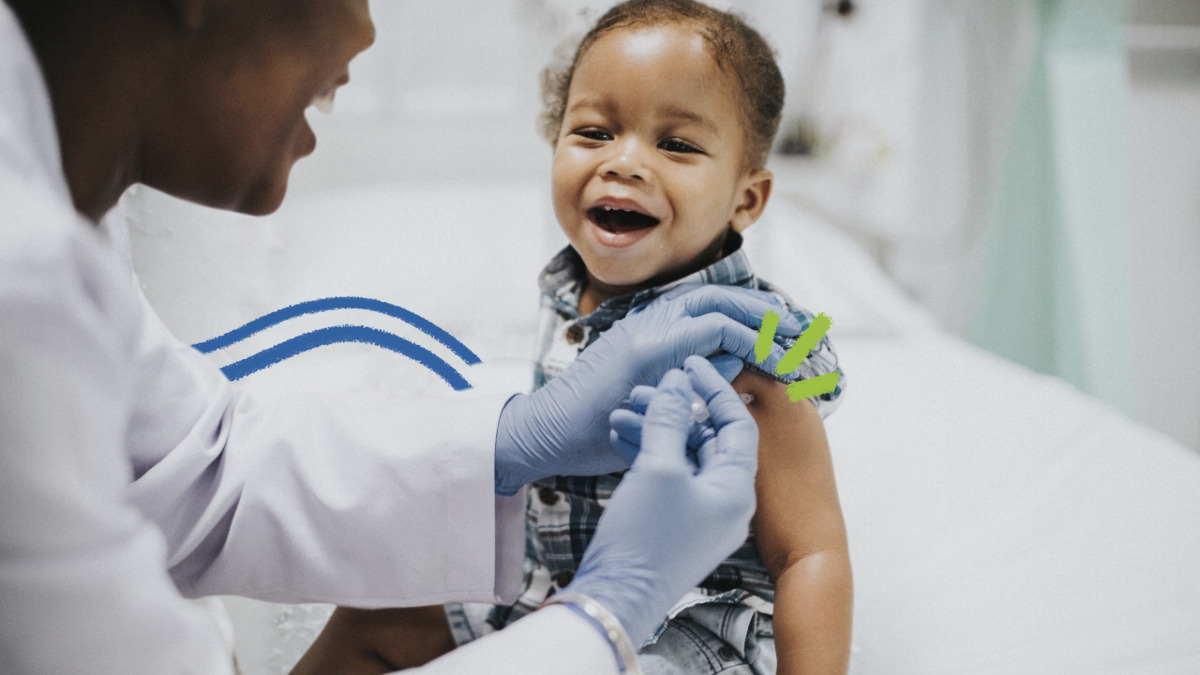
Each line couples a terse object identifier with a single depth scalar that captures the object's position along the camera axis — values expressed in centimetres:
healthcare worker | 41
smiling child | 75
